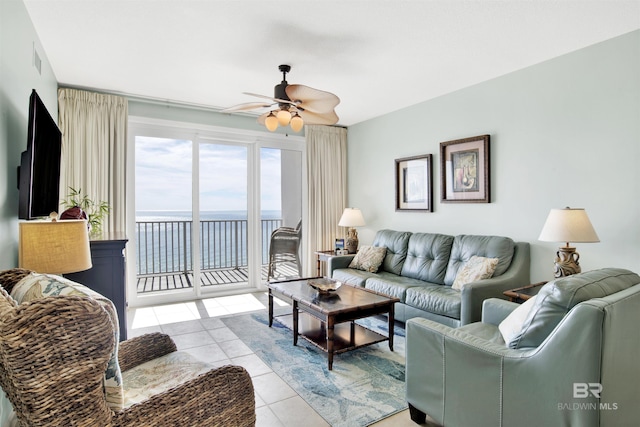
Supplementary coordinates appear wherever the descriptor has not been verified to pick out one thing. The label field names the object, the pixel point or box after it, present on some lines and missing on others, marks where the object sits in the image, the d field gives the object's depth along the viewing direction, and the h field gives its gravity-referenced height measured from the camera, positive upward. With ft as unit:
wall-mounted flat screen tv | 6.71 +1.01
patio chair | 17.99 -1.60
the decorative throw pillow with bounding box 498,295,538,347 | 5.72 -1.77
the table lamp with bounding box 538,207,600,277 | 8.79 -0.40
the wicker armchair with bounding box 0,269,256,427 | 3.05 -1.29
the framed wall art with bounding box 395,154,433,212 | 14.73 +1.39
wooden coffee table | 9.09 -2.53
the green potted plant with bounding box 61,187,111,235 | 12.01 +0.39
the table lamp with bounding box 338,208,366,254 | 16.80 -0.33
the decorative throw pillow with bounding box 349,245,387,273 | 14.58 -1.75
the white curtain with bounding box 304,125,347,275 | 18.39 +1.59
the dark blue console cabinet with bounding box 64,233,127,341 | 8.81 -1.43
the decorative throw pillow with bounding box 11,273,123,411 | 3.71 -0.91
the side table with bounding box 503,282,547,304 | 8.98 -1.97
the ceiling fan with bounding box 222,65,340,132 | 9.44 +3.13
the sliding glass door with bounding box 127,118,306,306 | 15.17 +0.35
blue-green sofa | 10.19 -1.99
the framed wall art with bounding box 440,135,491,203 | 12.64 +1.72
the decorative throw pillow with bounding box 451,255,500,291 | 10.86 -1.67
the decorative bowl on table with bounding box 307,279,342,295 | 10.52 -2.12
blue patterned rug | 7.31 -3.86
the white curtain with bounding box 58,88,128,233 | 13.03 +2.55
